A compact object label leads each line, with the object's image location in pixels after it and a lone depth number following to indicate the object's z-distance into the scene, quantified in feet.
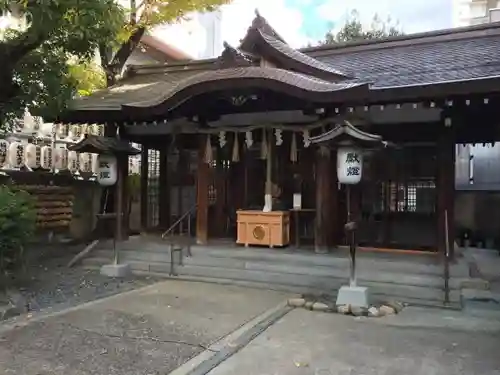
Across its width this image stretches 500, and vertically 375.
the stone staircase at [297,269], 26.40
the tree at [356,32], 83.15
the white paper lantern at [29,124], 41.70
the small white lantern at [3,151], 38.11
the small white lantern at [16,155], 38.63
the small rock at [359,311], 23.15
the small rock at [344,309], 23.48
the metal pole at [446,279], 25.03
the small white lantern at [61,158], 43.32
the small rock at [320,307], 23.97
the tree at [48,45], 24.23
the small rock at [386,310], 23.31
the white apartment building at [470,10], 66.74
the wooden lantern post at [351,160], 24.26
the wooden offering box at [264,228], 33.68
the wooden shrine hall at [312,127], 28.91
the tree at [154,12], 42.75
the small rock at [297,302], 24.71
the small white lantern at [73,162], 45.16
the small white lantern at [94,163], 48.26
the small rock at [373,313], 23.05
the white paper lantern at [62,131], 45.57
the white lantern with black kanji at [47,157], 41.68
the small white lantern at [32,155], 40.06
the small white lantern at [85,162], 46.75
